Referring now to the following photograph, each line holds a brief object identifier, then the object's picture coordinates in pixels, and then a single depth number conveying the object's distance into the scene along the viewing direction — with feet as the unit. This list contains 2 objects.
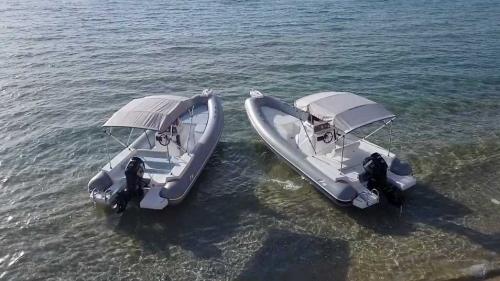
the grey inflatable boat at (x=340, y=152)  46.42
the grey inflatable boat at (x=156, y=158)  45.85
